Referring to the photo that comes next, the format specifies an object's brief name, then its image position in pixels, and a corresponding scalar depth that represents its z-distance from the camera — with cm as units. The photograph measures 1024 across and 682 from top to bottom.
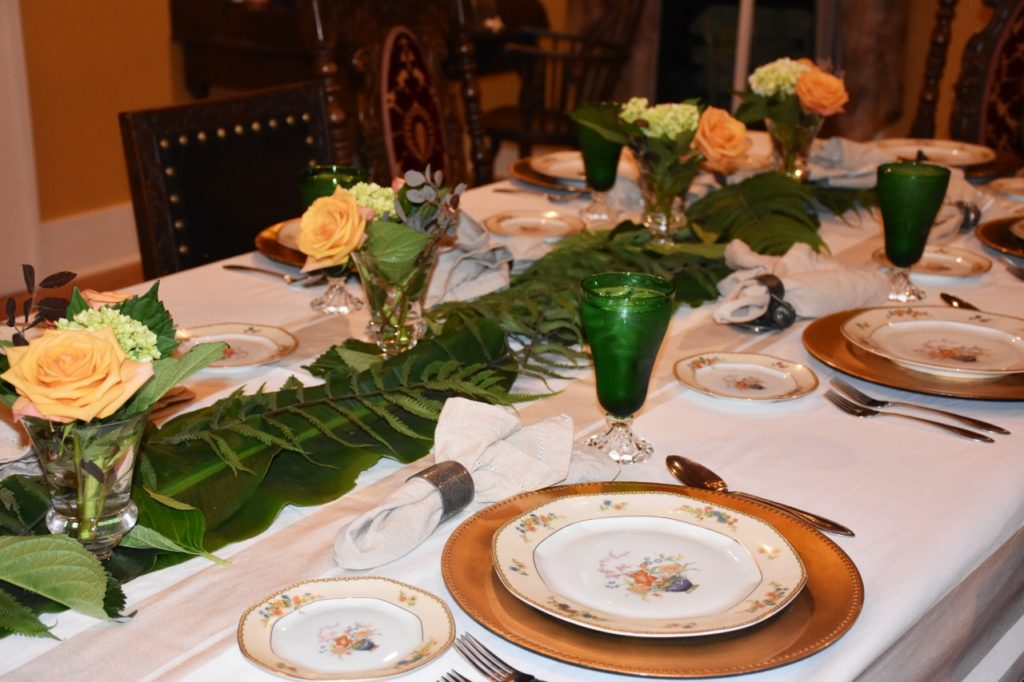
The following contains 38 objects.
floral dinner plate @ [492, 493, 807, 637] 79
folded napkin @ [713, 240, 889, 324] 142
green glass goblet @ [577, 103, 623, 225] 182
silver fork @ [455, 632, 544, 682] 76
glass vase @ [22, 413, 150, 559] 82
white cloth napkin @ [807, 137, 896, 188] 207
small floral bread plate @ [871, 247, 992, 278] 165
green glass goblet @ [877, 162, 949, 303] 144
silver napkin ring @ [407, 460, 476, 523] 94
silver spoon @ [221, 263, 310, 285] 161
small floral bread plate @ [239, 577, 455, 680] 75
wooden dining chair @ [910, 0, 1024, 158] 265
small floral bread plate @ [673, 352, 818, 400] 122
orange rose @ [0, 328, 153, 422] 76
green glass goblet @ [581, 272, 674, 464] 102
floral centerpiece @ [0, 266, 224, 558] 77
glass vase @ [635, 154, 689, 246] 170
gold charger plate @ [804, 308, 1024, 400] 120
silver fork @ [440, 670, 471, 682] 76
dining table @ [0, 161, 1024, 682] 79
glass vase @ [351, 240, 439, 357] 125
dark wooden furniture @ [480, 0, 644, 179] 416
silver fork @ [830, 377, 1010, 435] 114
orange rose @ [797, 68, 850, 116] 192
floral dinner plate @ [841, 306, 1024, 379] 125
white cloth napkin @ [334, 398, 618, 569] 91
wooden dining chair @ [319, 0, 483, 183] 229
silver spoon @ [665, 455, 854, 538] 95
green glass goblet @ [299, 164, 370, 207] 140
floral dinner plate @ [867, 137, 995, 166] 228
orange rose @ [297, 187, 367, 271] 117
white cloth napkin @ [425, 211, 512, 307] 147
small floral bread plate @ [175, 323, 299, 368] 132
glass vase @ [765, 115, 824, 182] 201
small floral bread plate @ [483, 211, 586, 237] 184
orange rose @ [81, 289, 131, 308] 90
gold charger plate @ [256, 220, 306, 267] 164
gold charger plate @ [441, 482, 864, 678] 74
